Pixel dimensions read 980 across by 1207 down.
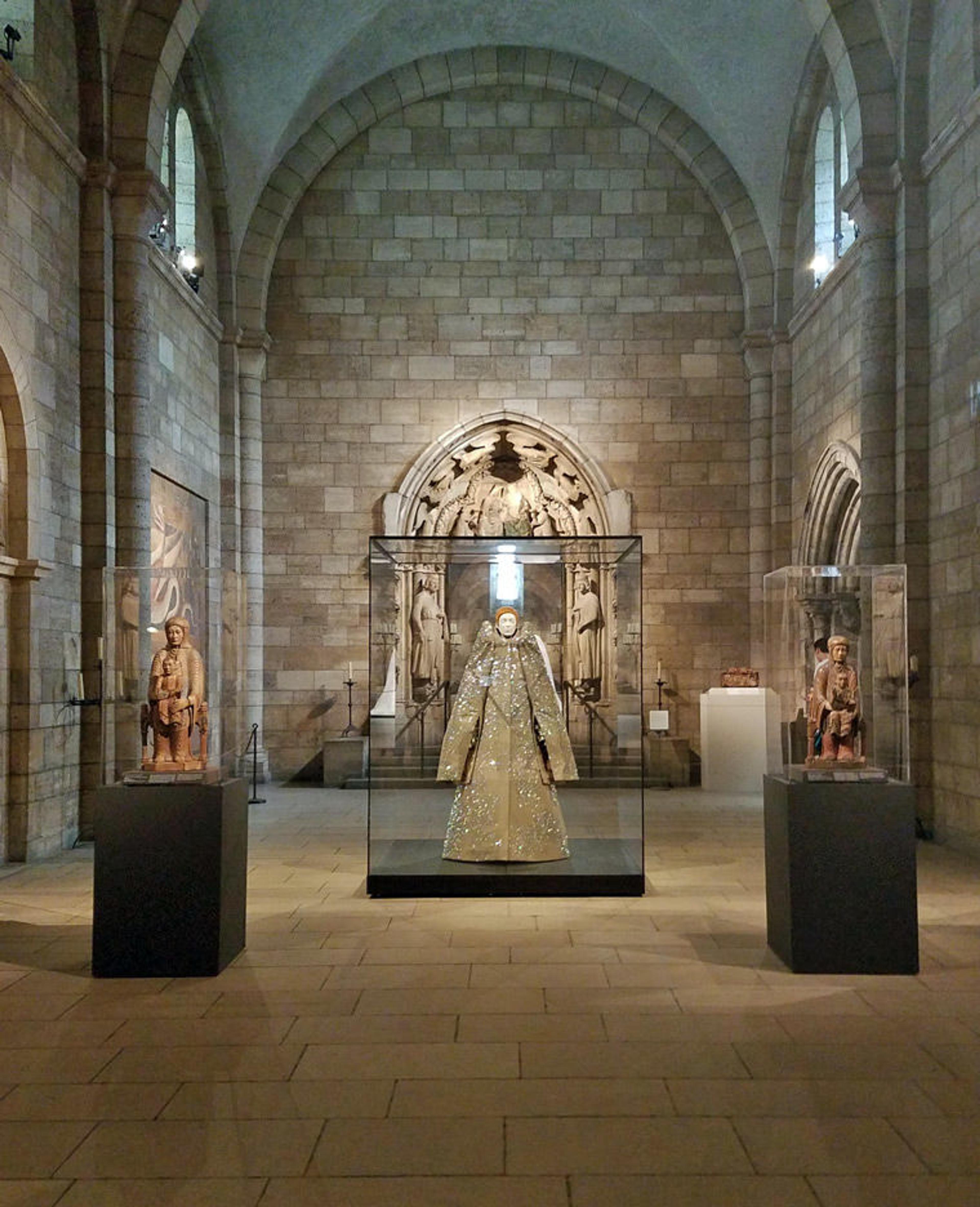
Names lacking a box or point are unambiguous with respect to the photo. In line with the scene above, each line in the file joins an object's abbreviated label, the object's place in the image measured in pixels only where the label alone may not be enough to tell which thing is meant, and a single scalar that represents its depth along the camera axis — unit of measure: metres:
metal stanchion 11.19
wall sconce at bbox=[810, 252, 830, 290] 12.87
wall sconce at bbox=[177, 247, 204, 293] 12.61
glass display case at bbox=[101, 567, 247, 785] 5.76
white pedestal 13.04
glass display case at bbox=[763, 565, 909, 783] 5.74
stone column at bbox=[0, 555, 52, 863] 8.58
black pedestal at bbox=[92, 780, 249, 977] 5.51
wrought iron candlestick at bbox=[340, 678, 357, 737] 14.38
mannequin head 7.77
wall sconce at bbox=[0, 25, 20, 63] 8.68
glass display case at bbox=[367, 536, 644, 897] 7.66
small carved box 13.43
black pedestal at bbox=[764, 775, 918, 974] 5.48
